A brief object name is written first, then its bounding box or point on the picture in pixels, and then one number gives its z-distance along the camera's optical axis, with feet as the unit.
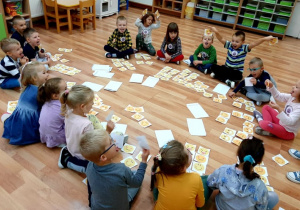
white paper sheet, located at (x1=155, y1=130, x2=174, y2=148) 8.85
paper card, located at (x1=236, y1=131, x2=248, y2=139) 9.43
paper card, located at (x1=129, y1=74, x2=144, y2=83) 12.66
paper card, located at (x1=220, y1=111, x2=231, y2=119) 10.56
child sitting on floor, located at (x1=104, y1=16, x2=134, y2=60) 14.88
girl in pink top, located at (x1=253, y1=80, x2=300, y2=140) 8.83
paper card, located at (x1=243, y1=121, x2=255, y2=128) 10.11
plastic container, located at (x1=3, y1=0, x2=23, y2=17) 16.14
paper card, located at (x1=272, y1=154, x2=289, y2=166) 8.39
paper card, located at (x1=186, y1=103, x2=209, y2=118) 10.49
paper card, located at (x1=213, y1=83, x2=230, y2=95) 12.42
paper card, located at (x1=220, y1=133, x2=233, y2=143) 9.20
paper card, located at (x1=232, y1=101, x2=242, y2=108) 11.36
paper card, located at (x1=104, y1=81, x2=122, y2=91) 11.72
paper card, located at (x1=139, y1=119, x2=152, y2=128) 9.57
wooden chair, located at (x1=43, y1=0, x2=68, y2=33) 17.34
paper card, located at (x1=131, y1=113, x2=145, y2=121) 9.91
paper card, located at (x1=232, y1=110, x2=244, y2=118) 10.69
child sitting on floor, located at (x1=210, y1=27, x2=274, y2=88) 12.57
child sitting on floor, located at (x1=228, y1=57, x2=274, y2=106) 10.89
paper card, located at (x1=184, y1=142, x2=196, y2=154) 8.52
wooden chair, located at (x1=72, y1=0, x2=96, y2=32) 17.69
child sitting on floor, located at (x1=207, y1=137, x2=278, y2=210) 5.55
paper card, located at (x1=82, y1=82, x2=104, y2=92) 11.60
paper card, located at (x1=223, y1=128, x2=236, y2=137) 9.52
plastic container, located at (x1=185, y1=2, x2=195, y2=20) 24.57
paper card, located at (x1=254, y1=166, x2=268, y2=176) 7.86
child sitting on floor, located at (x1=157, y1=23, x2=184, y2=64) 14.41
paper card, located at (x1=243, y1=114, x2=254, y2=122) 10.52
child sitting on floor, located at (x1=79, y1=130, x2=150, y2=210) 4.99
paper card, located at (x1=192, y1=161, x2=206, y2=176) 7.73
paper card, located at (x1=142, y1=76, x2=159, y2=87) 12.44
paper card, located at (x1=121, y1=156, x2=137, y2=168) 7.75
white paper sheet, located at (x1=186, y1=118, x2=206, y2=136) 9.42
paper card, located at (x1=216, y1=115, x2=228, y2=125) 10.18
